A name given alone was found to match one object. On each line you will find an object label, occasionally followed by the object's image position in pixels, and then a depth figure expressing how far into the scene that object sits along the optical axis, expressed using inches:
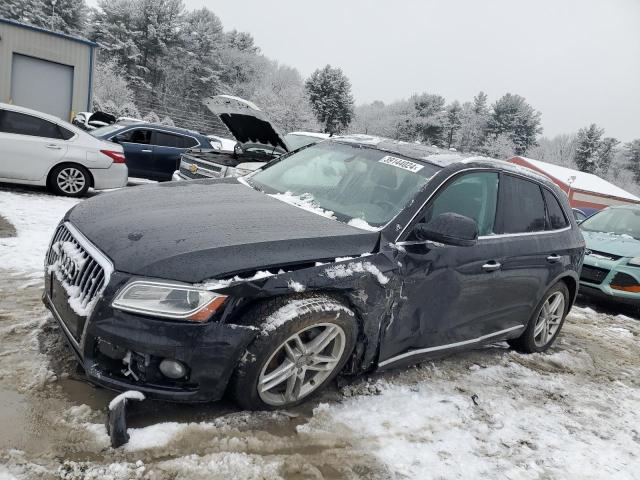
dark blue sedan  426.0
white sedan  310.2
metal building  691.4
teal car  267.0
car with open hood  319.6
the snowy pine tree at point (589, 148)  2476.6
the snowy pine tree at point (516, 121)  2677.2
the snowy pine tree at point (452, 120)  2423.4
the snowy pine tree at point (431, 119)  2369.6
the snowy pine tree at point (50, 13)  1861.5
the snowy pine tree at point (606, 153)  2518.5
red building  1425.9
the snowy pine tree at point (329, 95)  2055.9
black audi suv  99.1
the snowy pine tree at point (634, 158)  2657.5
